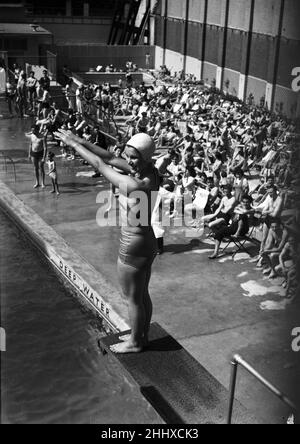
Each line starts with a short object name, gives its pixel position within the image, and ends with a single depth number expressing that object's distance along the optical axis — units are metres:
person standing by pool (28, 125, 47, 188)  14.50
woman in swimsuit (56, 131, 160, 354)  4.14
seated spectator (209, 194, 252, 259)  10.85
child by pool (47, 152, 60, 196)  13.98
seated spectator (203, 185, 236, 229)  10.90
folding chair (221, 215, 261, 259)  10.90
